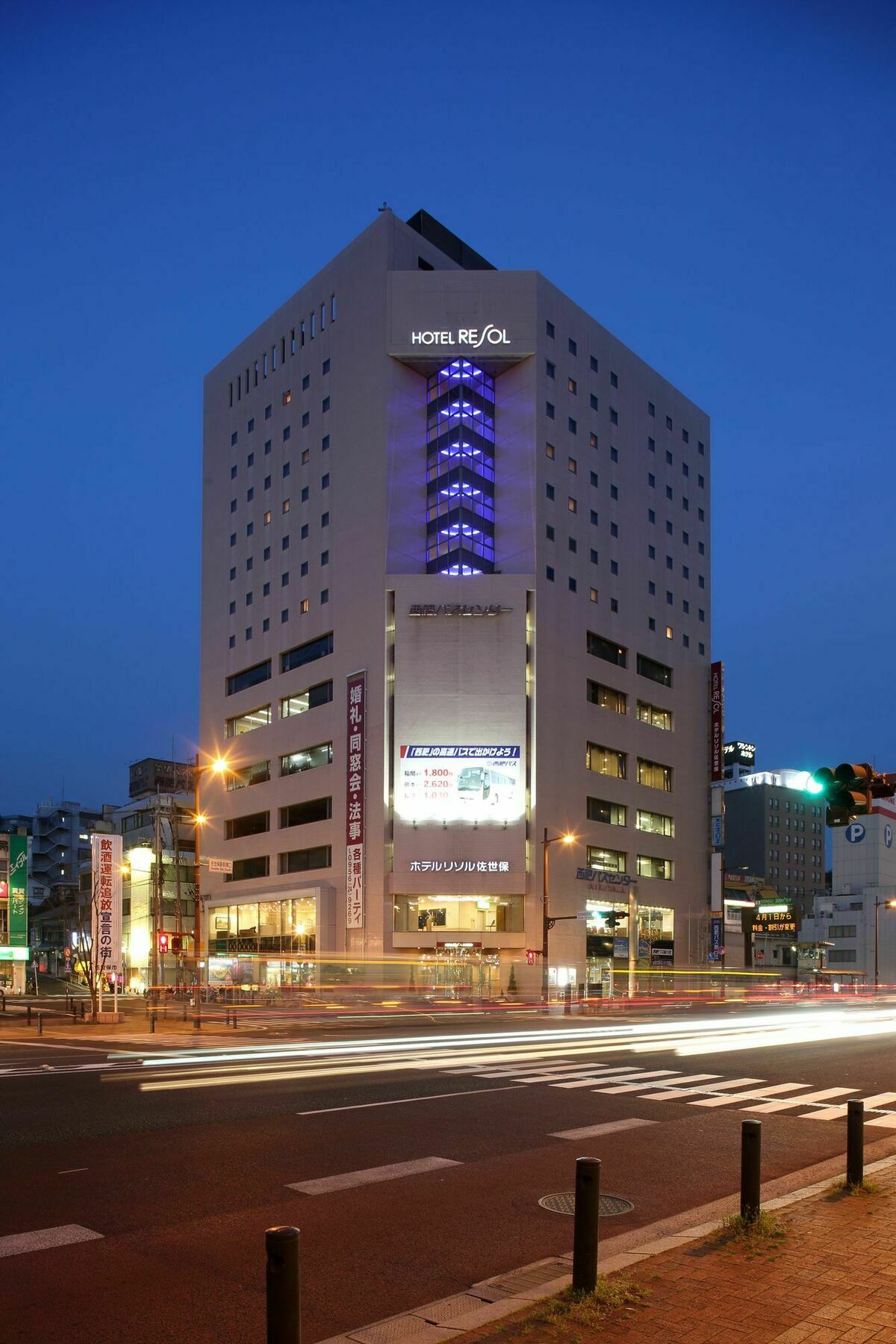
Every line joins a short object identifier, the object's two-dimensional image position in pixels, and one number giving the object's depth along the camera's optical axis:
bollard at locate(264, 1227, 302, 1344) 5.04
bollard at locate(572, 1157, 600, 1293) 7.50
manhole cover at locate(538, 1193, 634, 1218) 11.05
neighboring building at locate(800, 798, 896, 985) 114.44
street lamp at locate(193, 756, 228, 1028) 40.37
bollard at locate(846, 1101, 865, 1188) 11.05
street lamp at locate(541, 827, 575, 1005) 62.00
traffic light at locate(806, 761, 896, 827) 14.81
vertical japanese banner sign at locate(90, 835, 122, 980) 42.78
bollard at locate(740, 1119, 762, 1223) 9.65
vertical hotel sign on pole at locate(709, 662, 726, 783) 95.31
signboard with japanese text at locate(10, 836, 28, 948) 97.75
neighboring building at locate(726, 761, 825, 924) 192.00
